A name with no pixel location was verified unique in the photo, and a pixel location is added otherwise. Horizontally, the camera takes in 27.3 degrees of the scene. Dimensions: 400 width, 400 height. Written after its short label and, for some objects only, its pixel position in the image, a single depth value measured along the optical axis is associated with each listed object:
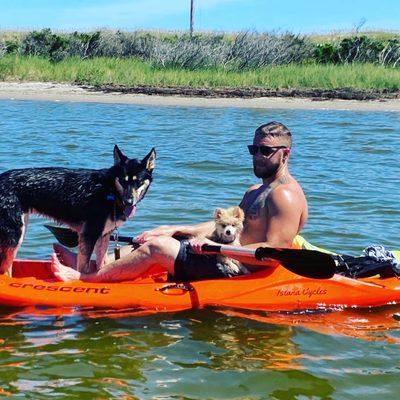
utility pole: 47.78
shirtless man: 6.41
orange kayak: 6.60
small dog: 6.45
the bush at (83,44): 33.34
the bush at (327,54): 31.12
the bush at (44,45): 32.91
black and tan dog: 6.62
